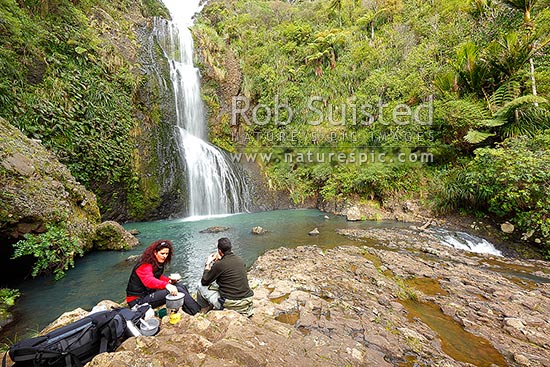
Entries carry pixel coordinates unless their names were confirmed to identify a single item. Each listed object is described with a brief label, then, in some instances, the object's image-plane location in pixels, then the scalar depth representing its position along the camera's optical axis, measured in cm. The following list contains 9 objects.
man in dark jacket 309
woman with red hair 315
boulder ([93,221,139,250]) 734
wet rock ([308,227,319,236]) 903
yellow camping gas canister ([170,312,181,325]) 264
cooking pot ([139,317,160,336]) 246
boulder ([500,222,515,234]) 739
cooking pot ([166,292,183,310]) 300
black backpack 185
